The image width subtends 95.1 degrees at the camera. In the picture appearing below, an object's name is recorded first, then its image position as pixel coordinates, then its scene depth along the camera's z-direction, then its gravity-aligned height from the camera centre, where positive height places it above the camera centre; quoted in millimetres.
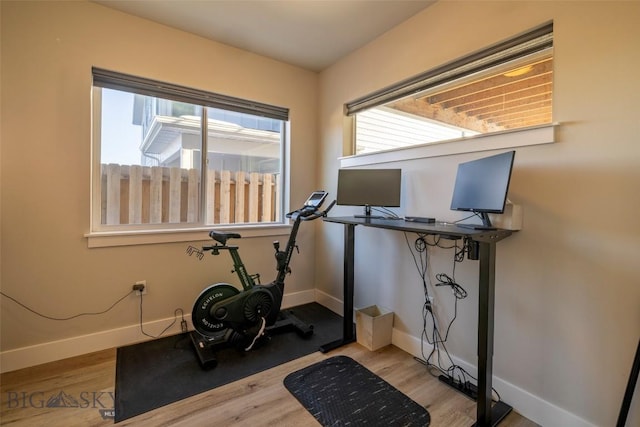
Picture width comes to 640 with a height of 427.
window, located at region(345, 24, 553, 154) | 1771 +867
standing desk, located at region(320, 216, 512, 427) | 1505 -492
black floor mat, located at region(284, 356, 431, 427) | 1663 -1171
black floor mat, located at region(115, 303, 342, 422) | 1821 -1171
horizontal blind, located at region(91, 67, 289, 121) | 2363 +1038
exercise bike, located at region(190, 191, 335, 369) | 2301 -826
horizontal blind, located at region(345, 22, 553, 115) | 1721 +1045
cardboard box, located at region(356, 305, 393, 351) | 2402 -991
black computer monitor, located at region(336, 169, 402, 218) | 2416 +202
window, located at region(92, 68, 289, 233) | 2451 +479
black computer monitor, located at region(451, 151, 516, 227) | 1512 +161
